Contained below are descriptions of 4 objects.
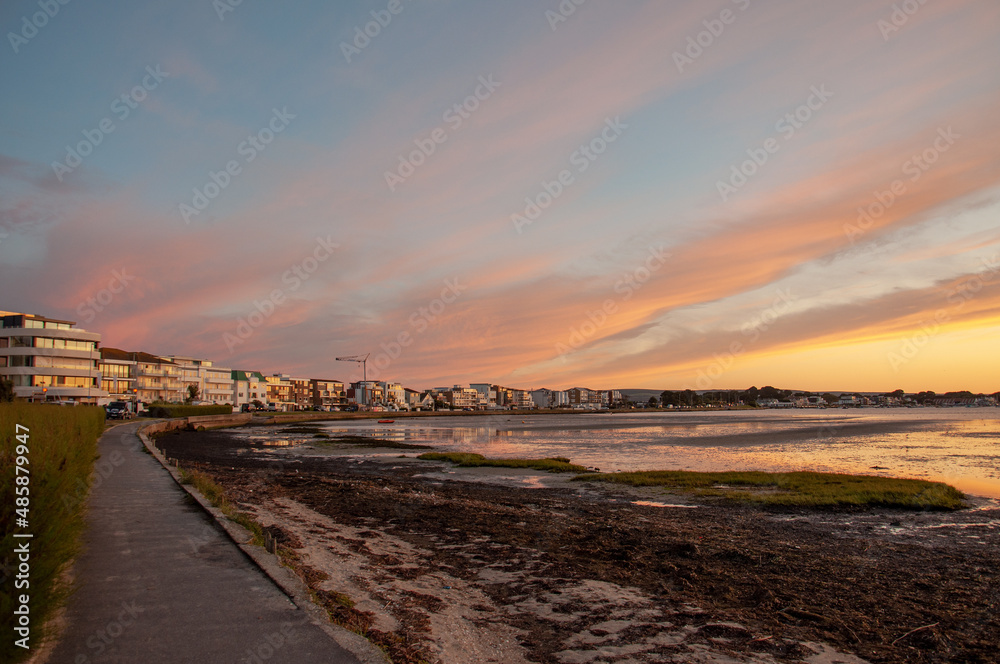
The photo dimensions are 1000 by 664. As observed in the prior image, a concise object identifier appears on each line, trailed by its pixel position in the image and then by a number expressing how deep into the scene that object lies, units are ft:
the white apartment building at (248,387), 580.30
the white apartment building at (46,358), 277.64
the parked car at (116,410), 242.17
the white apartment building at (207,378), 489.26
